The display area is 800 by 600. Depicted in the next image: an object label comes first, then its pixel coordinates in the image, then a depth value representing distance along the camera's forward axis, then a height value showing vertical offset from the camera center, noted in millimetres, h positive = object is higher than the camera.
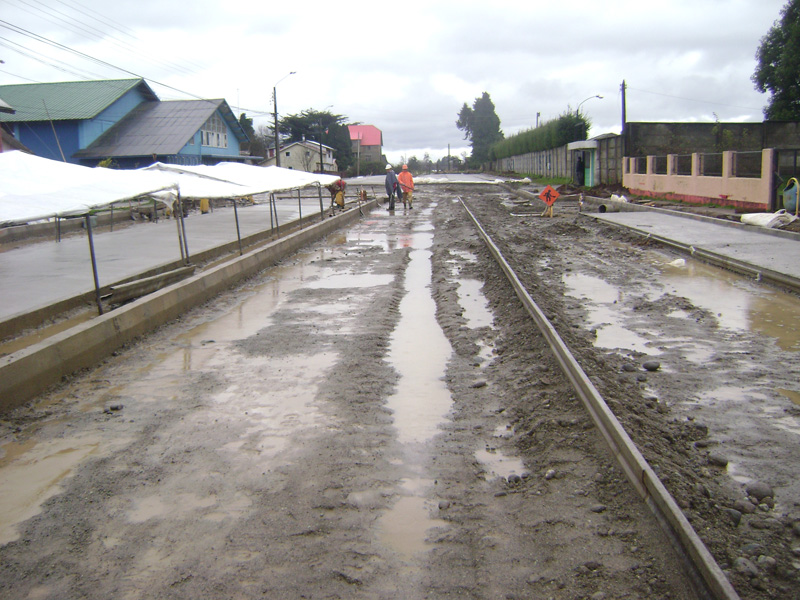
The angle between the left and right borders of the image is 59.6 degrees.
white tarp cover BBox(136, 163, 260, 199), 13023 +17
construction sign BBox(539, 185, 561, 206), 22969 -844
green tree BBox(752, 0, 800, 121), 49219 +6648
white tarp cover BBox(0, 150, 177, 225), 7066 +64
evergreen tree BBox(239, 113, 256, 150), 77750 +6712
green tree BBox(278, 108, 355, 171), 89562 +6698
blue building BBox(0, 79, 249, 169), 38844 +3920
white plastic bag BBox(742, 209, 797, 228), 16562 -1432
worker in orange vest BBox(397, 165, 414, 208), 29406 -270
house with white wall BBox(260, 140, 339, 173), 82506 +3135
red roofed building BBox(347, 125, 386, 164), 122750 +6211
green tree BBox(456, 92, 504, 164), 133125 +9087
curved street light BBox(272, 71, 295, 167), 41488 +4762
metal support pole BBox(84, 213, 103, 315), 8773 -1025
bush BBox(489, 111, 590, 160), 50250 +2821
